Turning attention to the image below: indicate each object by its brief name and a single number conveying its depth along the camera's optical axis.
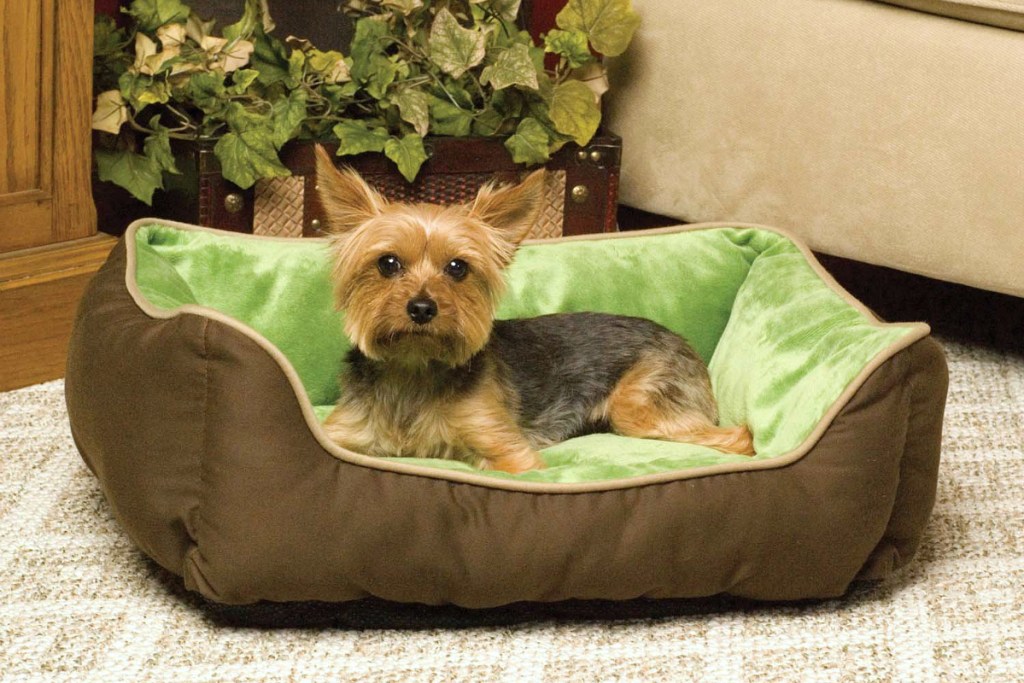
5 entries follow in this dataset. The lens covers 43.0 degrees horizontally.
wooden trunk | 2.82
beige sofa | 2.66
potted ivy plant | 2.84
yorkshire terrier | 1.98
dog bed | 1.65
